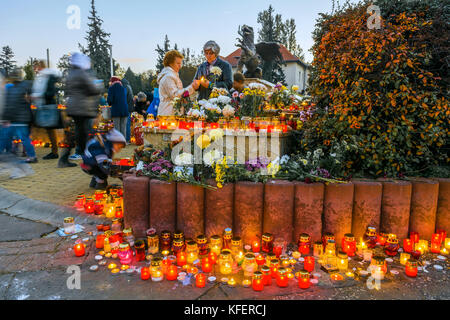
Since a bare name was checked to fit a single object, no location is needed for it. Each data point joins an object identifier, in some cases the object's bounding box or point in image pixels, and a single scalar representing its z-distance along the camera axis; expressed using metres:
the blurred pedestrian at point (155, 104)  7.57
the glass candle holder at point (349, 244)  2.61
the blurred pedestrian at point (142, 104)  10.30
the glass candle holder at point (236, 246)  2.51
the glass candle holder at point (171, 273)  2.21
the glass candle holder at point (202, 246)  2.53
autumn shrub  2.81
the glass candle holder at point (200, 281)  2.11
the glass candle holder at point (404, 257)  2.45
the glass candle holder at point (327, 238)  2.60
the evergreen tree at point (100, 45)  18.98
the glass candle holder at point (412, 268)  2.25
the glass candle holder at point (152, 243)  2.62
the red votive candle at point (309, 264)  2.34
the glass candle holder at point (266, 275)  2.14
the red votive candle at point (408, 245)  2.68
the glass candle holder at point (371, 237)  2.66
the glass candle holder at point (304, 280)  2.09
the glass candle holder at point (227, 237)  2.60
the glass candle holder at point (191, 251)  2.45
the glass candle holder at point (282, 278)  2.12
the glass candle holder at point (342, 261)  2.37
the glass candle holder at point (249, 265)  2.23
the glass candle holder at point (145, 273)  2.21
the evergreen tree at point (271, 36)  19.66
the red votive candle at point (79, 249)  2.52
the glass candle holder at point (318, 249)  2.55
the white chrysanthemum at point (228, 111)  3.58
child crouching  3.10
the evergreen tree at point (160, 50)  26.31
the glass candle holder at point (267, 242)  2.60
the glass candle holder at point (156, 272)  2.19
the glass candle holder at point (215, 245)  2.57
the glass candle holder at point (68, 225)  2.98
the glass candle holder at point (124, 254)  2.37
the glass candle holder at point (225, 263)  2.30
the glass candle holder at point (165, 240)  2.62
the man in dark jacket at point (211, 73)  4.74
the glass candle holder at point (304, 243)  2.58
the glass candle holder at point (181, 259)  2.45
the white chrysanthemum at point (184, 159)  2.83
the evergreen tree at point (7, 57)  39.62
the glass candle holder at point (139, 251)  2.49
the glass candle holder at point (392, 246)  2.60
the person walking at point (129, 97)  8.43
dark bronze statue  12.10
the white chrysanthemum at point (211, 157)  2.88
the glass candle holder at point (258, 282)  2.06
